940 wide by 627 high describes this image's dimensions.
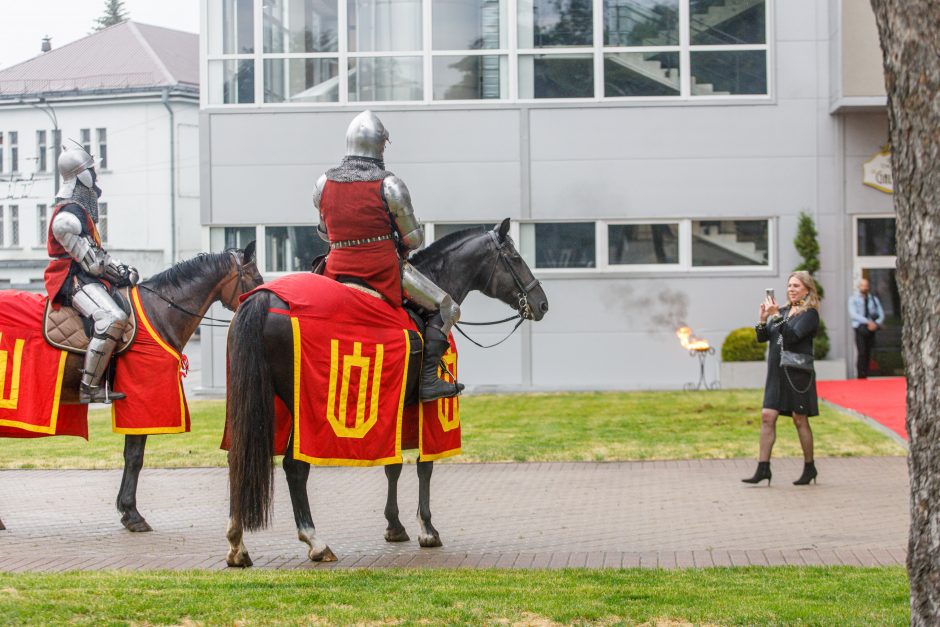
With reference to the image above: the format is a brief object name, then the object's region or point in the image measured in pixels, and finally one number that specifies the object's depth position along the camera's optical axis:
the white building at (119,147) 54.84
